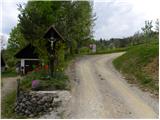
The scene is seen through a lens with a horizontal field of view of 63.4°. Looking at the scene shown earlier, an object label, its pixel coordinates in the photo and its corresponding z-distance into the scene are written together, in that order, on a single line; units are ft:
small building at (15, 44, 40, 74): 44.46
